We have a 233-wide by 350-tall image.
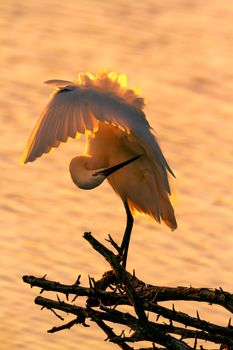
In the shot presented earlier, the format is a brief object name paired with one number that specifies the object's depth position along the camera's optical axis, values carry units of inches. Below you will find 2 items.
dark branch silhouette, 617.0
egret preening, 721.0
